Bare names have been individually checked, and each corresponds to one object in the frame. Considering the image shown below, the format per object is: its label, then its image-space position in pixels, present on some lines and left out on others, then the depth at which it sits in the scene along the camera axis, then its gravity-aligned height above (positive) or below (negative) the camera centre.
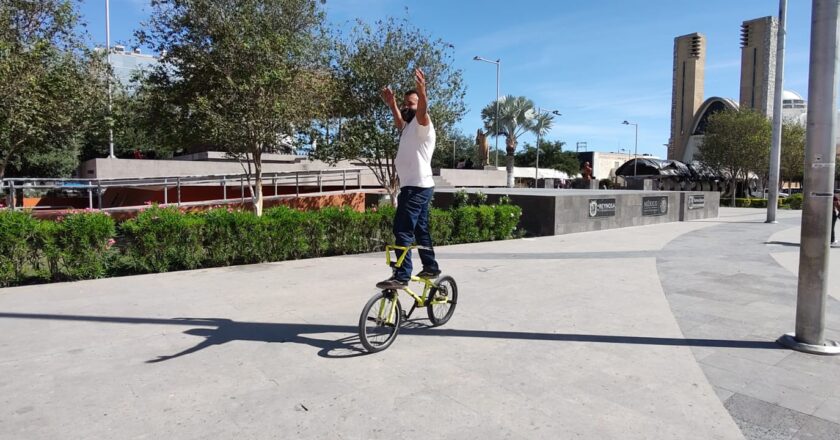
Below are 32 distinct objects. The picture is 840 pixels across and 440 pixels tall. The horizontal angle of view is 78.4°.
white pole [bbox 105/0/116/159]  23.46 +8.03
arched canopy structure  66.56 +10.71
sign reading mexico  18.59 -0.63
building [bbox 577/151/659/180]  86.44 +4.69
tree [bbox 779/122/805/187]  40.50 +3.15
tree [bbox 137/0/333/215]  13.05 +2.97
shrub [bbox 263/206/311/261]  8.71 -0.85
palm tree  46.84 +6.44
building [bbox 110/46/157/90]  73.22 +18.74
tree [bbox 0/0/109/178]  11.77 +2.63
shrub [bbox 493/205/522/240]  12.68 -0.83
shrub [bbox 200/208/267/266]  8.17 -0.82
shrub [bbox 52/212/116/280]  6.92 -0.82
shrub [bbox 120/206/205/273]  7.53 -0.82
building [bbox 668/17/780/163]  63.59 +13.82
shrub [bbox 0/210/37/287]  6.54 -0.76
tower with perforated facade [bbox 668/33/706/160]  73.81 +14.94
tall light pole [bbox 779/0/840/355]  4.28 +0.11
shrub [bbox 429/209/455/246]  11.20 -0.85
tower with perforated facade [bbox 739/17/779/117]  56.47 +15.26
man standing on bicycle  4.37 +0.10
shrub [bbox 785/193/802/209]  36.00 -0.89
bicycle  4.23 -1.07
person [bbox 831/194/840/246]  13.06 -0.47
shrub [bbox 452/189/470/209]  13.90 -0.30
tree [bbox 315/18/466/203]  15.52 +3.02
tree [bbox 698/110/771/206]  39.62 +3.67
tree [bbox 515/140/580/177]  72.38 +4.15
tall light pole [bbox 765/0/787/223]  18.70 +2.25
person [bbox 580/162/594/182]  33.43 +1.04
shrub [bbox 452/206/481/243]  11.77 -0.84
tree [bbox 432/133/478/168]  65.50 +5.01
